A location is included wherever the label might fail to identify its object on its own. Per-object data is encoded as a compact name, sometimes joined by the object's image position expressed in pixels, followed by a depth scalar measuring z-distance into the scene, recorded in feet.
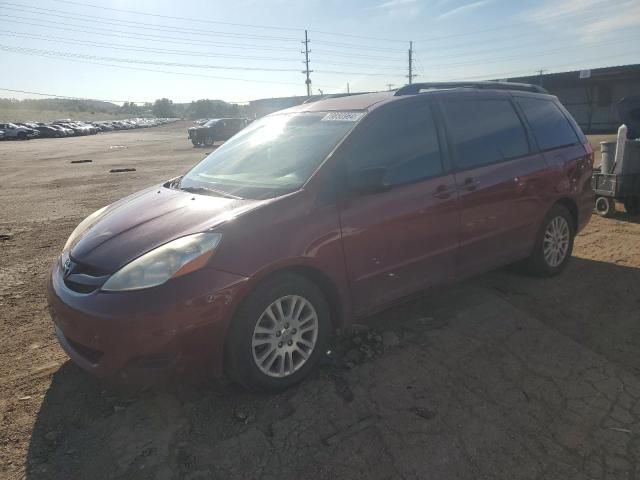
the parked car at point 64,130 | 179.33
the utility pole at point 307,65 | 229.76
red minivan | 8.21
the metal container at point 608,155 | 23.48
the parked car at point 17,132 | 159.02
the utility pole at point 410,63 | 239.71
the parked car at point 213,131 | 98.99
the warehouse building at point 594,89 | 88.89
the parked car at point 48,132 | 174.11
